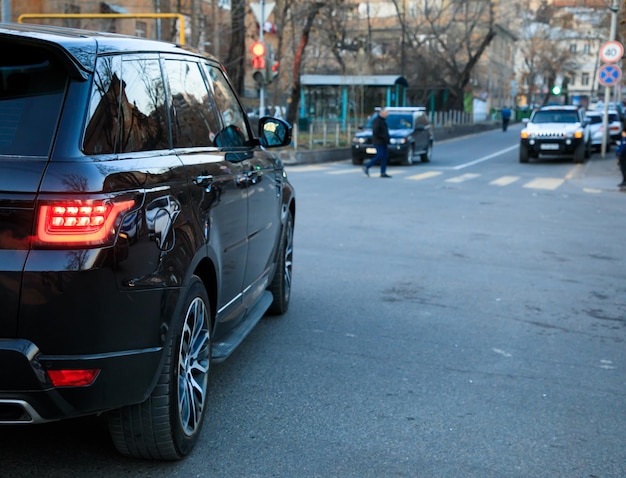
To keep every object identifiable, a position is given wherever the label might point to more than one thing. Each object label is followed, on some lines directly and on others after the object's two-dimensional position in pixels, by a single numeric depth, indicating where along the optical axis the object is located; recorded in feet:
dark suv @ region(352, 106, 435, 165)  83.66
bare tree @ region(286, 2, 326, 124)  92.99
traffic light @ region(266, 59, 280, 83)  70.69
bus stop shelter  124.47
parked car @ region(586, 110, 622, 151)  106.32
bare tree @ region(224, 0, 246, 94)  91.37
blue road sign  79.05
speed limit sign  79.00
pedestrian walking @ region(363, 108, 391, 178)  67.72
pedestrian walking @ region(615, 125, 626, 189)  56.44
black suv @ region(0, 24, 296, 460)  9.55
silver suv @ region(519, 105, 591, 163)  86.43
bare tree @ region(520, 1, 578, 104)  270.46
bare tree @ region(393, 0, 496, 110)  162.40
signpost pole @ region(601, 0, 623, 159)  86.10
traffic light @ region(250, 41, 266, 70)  69.72
